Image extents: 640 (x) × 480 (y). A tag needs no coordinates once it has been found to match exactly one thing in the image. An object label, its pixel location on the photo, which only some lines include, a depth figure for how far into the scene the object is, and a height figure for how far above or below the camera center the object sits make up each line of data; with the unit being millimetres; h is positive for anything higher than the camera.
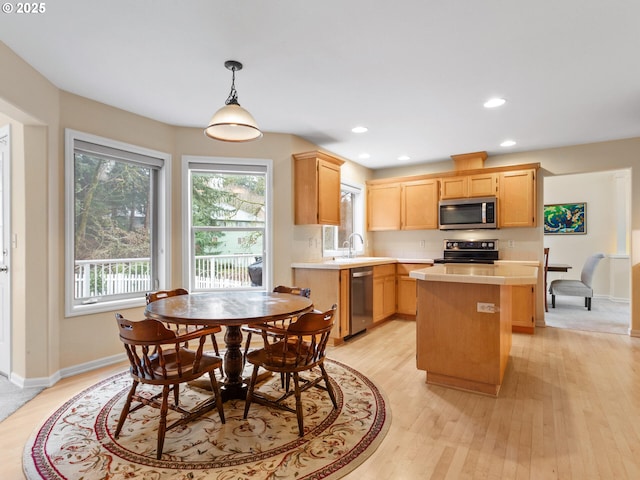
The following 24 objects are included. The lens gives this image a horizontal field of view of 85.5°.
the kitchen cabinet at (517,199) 4660 +535
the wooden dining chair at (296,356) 2076 -773
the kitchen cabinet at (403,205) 5359 +528
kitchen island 2588 -691
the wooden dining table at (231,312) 2072 -477
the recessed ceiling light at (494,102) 3184 +1272
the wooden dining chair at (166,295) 2805 -494
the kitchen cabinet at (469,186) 4914 +760
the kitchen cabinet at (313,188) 4191 +621
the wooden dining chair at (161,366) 1886 -768
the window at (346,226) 5281 +195
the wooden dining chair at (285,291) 2781 -487
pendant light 2285 +812
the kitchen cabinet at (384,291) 4711 -767
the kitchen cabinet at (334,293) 3977 -645
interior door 2920 -126
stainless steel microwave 4840 +356
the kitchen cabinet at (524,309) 4391 -910
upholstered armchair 5648 -795
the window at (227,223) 3967 +180
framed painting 6996 +397
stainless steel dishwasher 4148 -773
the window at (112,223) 3135 +158
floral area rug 1748 -1174
